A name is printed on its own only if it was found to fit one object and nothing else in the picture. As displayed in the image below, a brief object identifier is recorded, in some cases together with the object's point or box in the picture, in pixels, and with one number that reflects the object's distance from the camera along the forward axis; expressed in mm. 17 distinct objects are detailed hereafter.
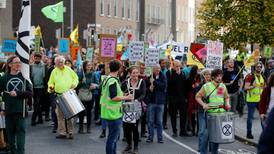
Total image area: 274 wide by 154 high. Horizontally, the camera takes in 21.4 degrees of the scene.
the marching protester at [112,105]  11602
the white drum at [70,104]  14938
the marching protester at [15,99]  11125
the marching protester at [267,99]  11828
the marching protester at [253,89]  16234
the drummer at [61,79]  15664
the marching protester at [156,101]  15719
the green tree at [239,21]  35969
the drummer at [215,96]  12172
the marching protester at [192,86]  17172
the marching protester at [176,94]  17125
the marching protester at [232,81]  18297
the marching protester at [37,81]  18469
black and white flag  11617
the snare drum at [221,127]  11891
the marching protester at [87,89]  16953
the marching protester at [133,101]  13336
